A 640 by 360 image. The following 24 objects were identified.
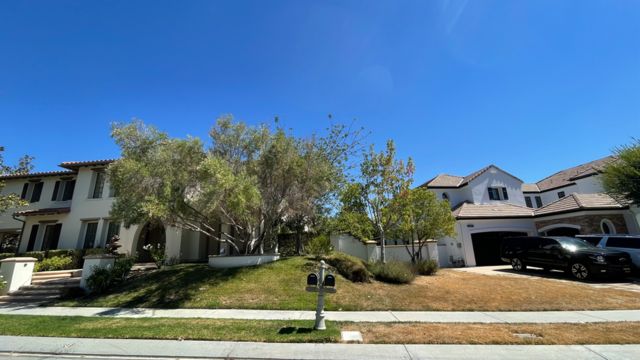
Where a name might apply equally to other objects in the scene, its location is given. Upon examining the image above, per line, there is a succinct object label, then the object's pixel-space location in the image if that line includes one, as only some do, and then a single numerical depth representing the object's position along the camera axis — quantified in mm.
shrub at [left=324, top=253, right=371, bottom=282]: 12008
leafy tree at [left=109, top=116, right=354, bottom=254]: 10828
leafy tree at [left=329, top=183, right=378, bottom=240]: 15938
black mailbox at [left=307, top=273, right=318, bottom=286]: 6910
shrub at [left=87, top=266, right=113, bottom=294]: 11570
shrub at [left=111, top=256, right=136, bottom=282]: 12305
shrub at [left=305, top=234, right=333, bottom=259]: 14070
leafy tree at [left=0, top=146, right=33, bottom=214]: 13853
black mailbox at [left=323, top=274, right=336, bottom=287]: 6770
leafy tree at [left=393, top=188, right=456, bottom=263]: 17562
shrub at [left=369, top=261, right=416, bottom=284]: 12062
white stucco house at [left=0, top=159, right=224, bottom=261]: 18312
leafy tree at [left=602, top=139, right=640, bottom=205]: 16453
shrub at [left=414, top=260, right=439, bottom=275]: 14738
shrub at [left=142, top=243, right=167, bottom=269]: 14559
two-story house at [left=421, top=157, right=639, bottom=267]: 19000
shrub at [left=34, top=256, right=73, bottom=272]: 15492
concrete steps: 11312
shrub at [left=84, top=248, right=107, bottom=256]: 17016
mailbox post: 6711
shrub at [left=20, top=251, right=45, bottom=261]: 16891
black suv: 13227
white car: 14073
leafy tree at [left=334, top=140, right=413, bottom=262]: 16297
